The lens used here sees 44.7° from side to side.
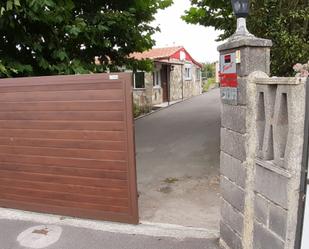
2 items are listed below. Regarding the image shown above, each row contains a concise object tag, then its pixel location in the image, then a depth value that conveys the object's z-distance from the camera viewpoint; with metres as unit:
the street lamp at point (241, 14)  3.47
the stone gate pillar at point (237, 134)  3.30
